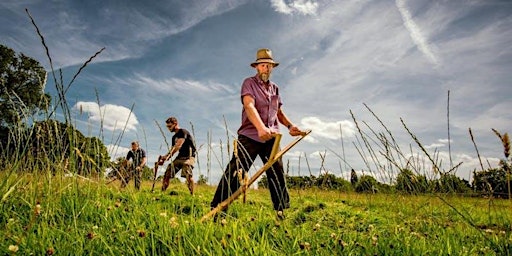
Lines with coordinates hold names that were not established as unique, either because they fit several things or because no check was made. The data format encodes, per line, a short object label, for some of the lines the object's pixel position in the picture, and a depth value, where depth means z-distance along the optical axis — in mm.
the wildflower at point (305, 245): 2381
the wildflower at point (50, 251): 2074
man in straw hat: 4318
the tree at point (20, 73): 30031
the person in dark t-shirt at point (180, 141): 9252
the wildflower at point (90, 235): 2248
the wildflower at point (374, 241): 2576
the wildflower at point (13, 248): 1935
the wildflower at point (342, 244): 2520
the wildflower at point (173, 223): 2557
